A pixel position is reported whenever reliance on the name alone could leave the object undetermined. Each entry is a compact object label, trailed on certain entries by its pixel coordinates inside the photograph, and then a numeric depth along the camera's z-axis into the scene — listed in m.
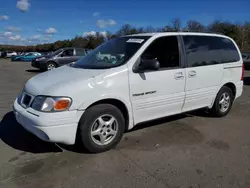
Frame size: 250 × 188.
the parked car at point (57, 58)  15.16
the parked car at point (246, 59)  18.98
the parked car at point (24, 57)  34.62
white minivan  3.12
